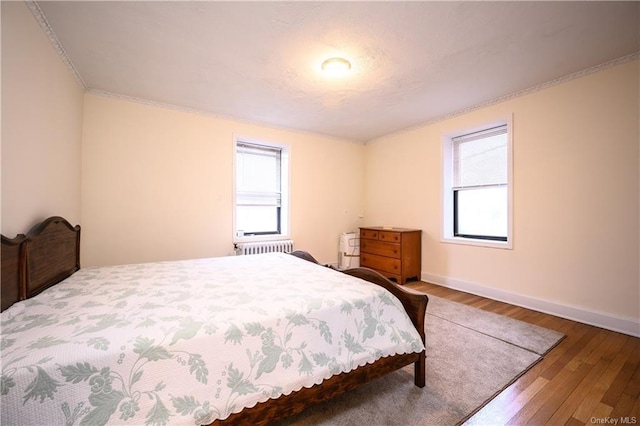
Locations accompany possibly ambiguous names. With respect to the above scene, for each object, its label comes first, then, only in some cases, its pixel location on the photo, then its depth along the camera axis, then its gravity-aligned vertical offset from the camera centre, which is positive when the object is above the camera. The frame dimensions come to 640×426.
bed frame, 1.22 -0.48
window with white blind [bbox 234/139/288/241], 4.02 +0.39
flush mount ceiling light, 2.32 +1.35
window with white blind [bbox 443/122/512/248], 3.33 +0.39
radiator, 3.82 -0.49
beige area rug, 1.45 -1.09
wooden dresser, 3.95 -0.58
